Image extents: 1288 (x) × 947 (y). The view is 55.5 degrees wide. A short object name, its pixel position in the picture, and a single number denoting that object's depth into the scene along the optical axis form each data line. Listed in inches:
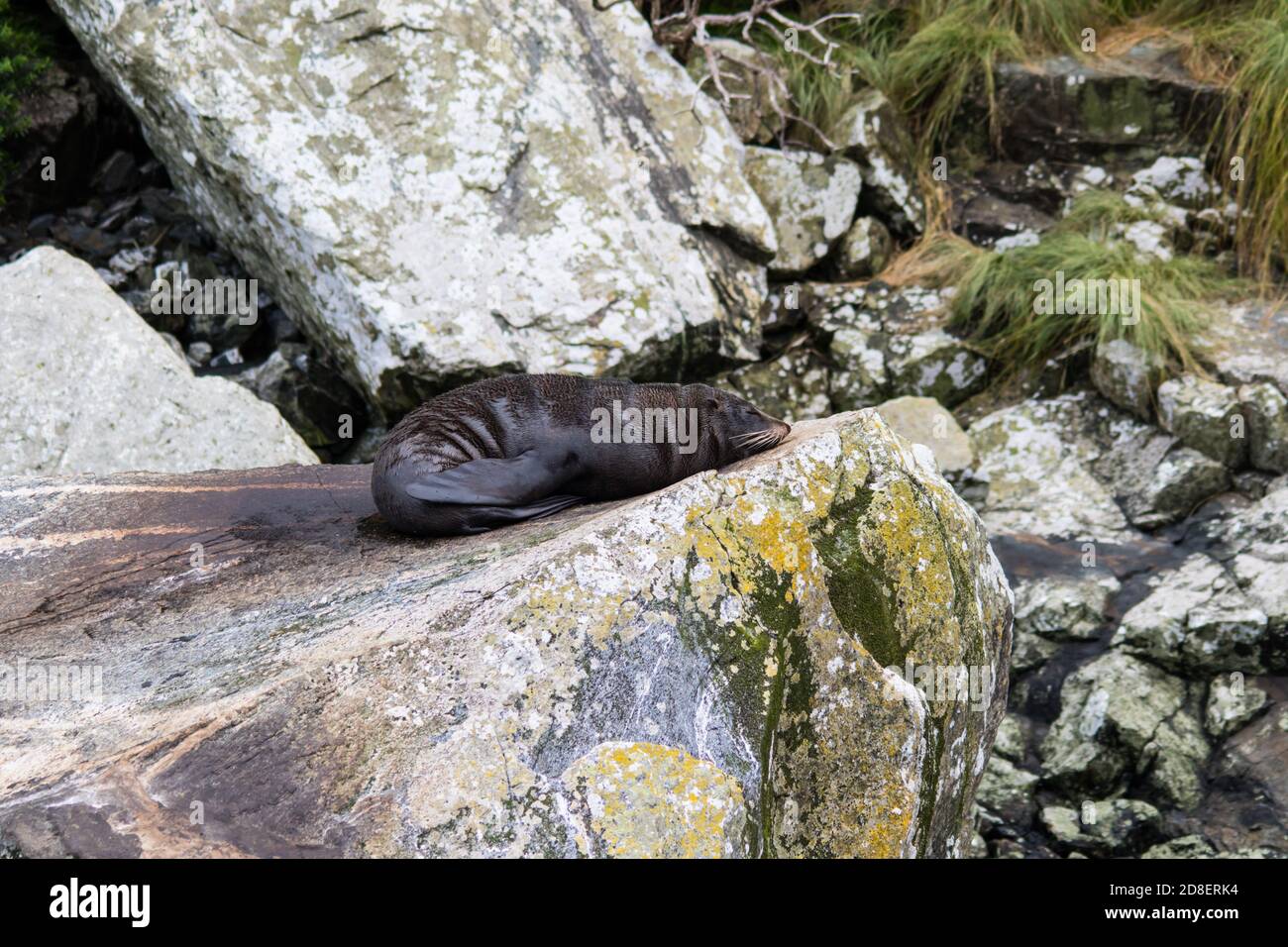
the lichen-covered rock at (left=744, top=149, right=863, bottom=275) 389.1
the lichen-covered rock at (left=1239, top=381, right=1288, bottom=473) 302.0
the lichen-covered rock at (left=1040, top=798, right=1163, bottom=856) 245.9
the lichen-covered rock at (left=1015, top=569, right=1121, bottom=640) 277.9
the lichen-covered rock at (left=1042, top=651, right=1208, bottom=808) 251.3
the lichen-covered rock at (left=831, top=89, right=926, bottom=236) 400.8
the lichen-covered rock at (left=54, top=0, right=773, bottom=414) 305.1
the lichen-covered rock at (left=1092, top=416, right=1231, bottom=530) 304.5
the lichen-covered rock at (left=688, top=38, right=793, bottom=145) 394.0
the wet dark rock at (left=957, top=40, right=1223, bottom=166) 393.1
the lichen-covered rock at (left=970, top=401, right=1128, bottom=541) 310.0
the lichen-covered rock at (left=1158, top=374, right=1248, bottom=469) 307.7
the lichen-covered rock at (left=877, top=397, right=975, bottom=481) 331.6
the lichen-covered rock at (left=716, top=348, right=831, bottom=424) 363.9
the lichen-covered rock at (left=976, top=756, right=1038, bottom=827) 257.3
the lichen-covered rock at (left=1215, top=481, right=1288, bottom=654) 260.2
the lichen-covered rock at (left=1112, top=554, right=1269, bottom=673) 260.8
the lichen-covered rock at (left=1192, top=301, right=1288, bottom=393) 318.0
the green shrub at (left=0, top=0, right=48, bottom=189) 351.3
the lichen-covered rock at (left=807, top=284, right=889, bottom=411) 363.6
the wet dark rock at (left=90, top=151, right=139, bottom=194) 376.5
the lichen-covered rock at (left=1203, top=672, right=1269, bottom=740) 253.0
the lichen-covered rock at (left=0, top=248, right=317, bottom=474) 282.4
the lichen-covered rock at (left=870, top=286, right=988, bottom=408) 363.3
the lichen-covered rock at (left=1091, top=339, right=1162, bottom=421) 326.3
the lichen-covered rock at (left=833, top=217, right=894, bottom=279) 393.1
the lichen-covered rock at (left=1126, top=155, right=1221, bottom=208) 383.6
